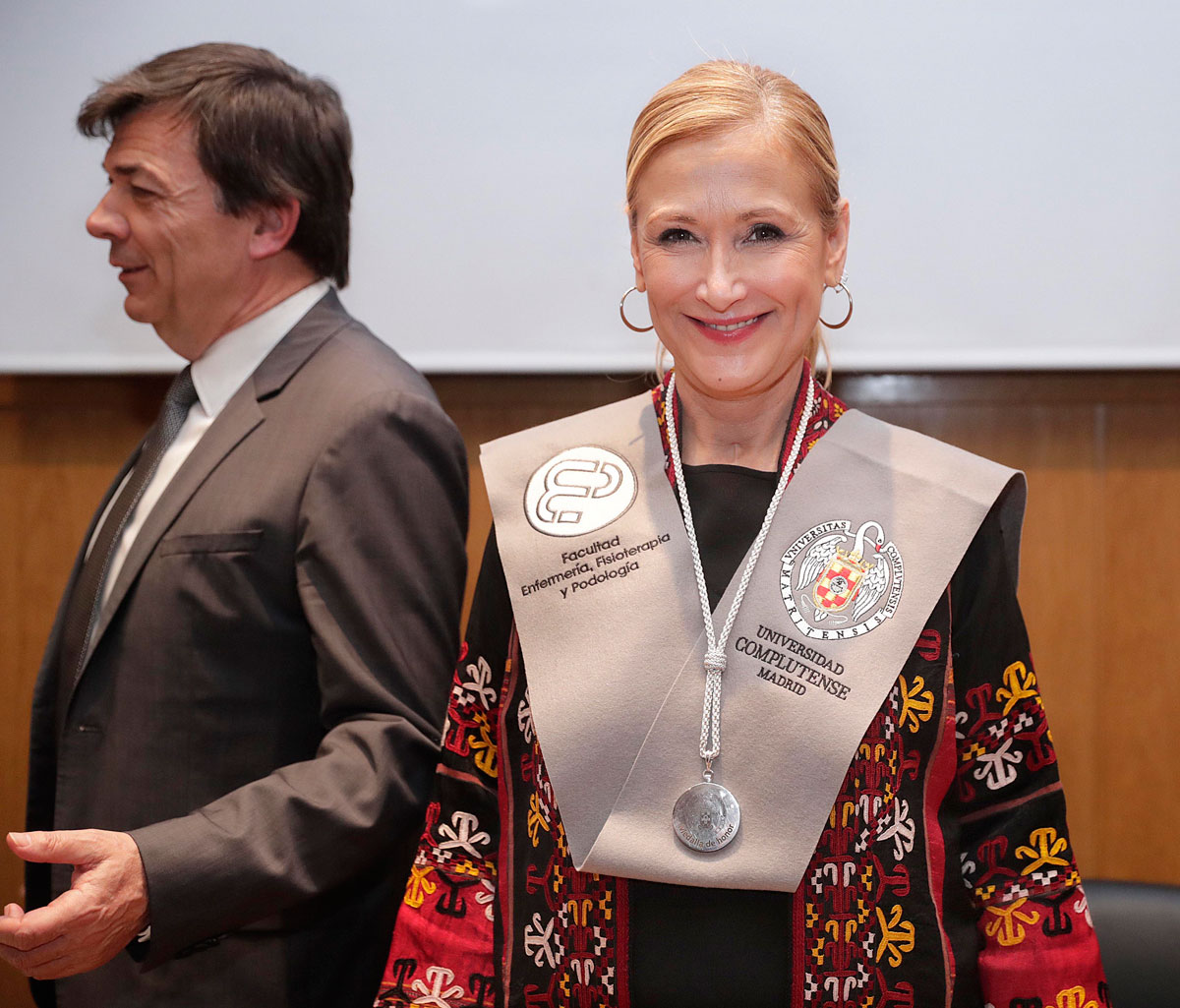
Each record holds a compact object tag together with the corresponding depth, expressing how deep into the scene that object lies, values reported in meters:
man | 1.14
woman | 0.97
